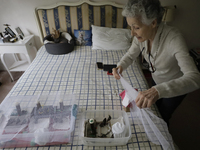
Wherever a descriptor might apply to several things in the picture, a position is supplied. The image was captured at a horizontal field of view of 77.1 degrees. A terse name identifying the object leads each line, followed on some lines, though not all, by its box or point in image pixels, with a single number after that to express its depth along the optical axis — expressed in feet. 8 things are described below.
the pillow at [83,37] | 7.32
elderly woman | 2.24
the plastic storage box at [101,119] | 2.46
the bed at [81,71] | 3.46
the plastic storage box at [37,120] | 2.51
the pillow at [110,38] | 6.86
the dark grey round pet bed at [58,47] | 6.17
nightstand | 6.69
